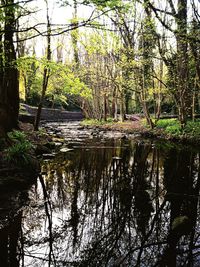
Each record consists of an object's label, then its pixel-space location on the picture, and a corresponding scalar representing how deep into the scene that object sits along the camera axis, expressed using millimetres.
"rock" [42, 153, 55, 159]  9284
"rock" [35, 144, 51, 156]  9697
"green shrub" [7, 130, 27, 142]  8165
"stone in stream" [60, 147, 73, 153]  10658
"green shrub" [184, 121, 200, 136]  13162
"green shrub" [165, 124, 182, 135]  14038
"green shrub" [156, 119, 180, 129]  15676
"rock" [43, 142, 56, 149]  10882
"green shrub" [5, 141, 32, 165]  6582
